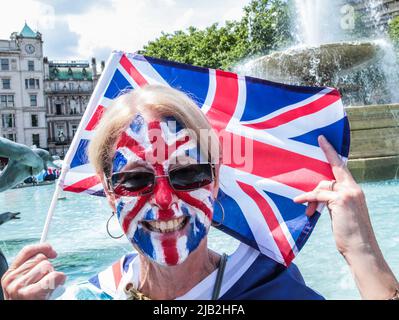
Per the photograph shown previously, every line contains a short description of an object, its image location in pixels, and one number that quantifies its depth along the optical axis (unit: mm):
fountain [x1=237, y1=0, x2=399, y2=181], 11336
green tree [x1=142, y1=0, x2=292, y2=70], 31016
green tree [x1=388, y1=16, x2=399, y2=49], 28936
